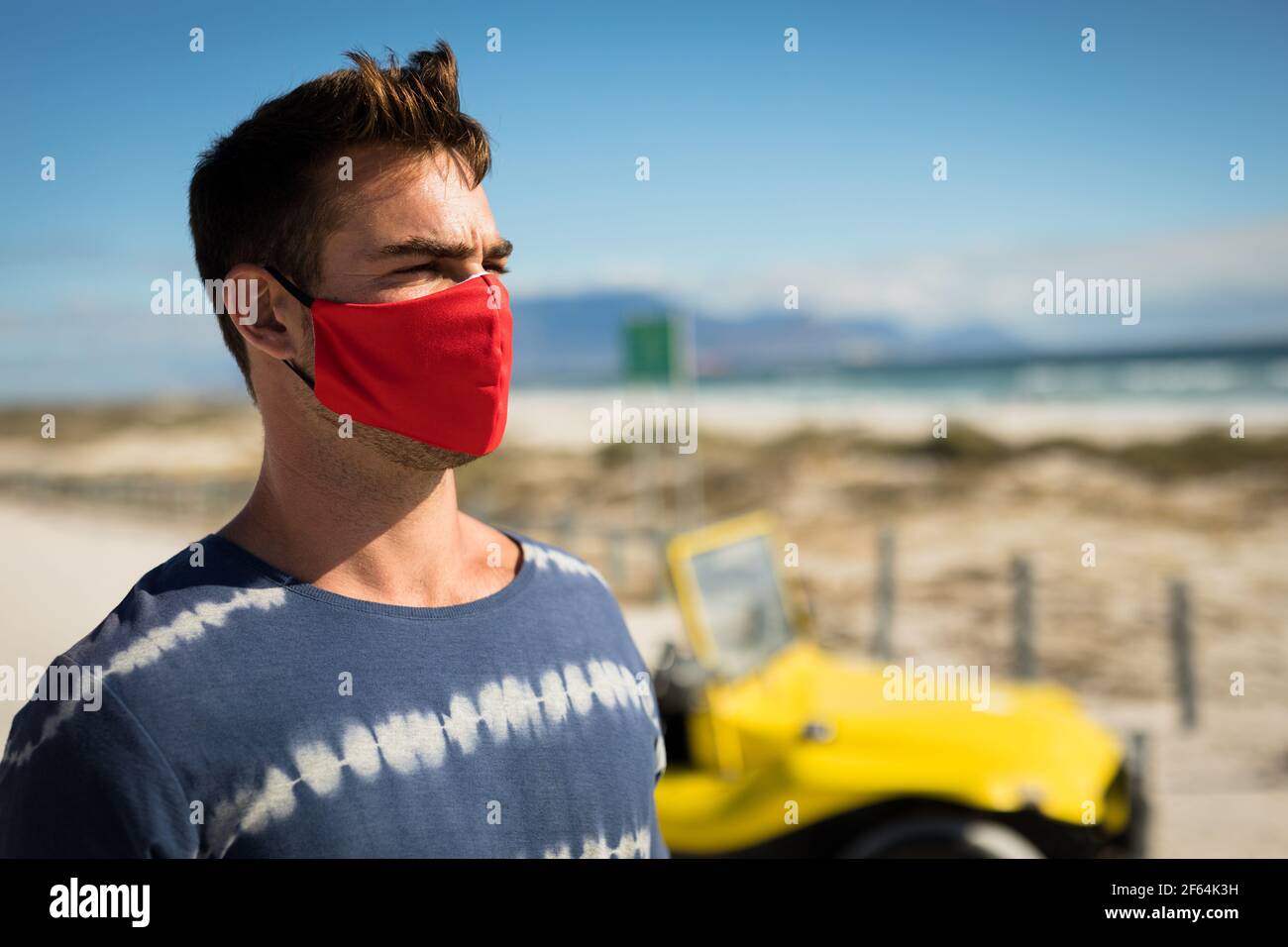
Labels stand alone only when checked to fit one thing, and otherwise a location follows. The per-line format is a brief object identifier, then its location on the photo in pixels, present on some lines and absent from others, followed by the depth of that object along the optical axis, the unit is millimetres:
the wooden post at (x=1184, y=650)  6992
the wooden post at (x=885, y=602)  9047
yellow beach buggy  3350
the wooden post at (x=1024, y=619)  7582
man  1188
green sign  8617
